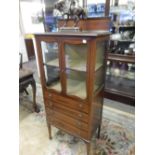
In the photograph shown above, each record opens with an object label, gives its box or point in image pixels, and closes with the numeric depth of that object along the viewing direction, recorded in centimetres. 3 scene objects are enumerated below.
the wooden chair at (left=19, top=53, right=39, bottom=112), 227
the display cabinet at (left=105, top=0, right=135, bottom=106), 233
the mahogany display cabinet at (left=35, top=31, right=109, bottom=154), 124
